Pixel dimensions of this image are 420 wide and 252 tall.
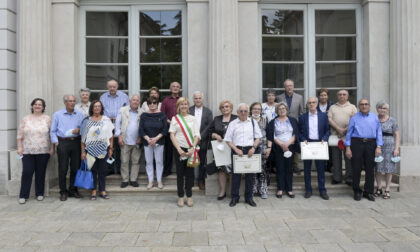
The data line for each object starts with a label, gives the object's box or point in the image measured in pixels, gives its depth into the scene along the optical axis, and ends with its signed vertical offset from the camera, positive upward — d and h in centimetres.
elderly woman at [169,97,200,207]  557 -29
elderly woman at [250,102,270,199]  602 -63
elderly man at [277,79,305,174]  663 +43
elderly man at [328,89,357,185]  630 -6
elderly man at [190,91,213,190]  619 +11
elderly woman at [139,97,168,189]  610 -11
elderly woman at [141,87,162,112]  612 +51
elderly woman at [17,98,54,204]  593 -42
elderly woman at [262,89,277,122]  643 +30
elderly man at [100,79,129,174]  662 +45
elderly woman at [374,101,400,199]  607 -37
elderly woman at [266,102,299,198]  599 -34
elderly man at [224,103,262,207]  557 -27
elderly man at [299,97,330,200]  605 -16
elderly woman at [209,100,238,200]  582 -4
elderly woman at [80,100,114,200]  589 -26
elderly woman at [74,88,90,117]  640 +42
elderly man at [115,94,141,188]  632 -21
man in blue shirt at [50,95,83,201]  597 -26
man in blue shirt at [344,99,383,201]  588 -40
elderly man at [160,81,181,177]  655 +26
